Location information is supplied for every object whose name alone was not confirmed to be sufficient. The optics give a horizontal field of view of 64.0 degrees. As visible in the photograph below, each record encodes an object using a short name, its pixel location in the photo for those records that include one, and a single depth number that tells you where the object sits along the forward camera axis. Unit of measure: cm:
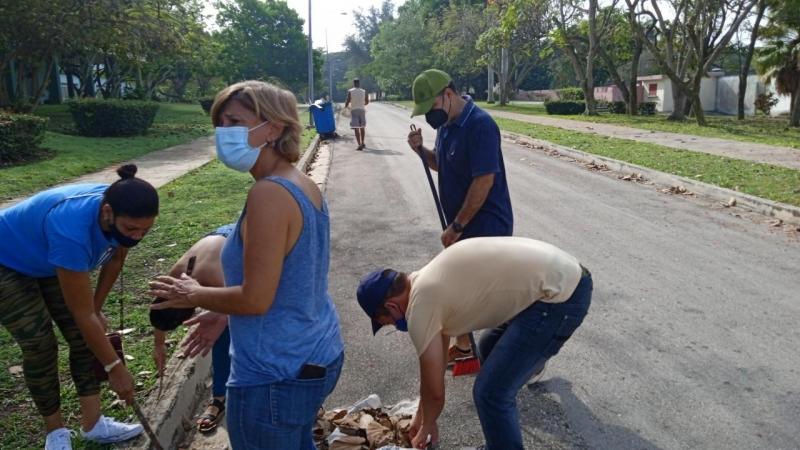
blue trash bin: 1998
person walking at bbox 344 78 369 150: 1756
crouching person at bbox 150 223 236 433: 272
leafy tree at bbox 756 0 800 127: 2679
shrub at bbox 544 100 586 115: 3569
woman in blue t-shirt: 253
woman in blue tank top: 195
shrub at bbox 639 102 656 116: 3559
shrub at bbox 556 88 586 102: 4288
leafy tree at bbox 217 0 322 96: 6366
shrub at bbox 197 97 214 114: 3641
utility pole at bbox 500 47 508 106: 4361
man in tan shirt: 249
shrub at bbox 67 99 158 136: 1977
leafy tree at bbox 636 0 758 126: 2441
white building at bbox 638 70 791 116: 3841
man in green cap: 381
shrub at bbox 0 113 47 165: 1315
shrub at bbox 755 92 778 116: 3484
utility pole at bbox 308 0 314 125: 2495
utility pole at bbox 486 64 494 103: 5149
